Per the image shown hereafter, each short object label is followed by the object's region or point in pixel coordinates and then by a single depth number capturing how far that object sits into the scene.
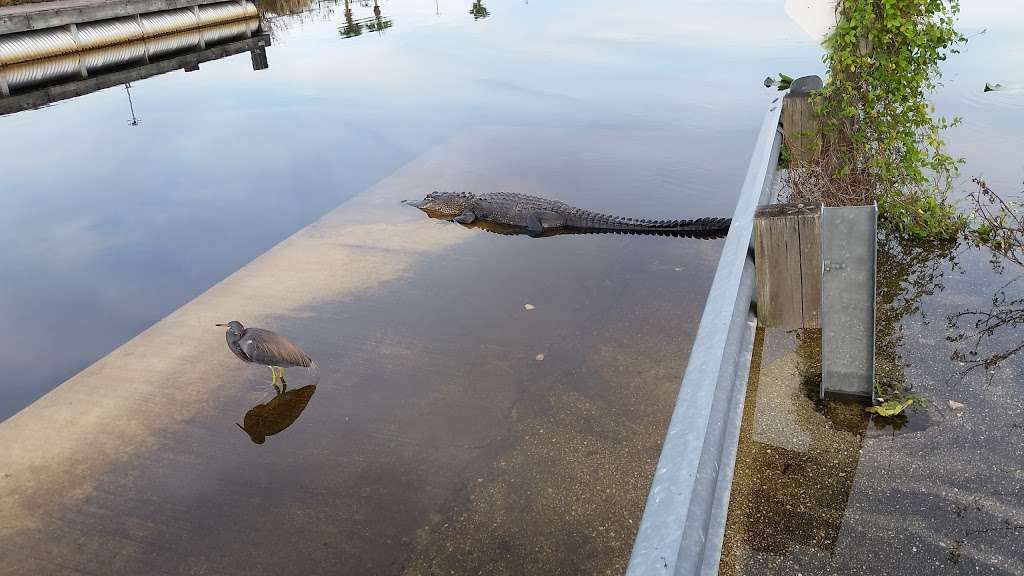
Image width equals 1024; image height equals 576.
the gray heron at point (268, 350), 4.63
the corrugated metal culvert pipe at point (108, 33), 15.89
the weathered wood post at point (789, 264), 3.48
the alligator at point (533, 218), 6.71
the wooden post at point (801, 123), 5.71
